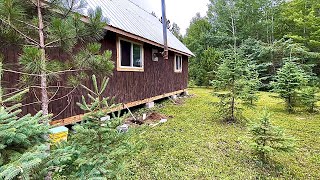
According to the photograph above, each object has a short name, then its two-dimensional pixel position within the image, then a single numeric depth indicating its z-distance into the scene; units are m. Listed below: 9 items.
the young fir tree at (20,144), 0.76
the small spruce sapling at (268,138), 2.35
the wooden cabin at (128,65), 3.11
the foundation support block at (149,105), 5.64
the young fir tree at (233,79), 4.04
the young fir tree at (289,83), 5.52
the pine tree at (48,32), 1.41
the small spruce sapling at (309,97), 5.50
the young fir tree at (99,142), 1.17
